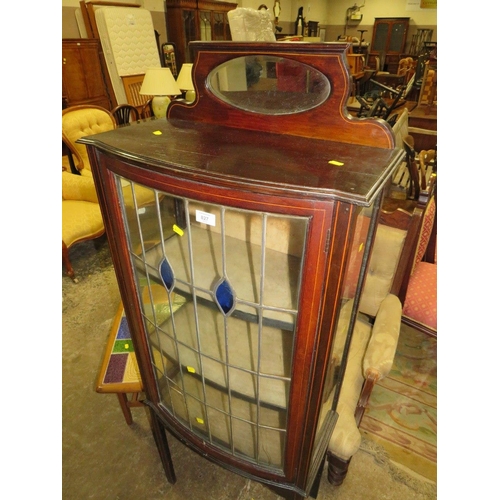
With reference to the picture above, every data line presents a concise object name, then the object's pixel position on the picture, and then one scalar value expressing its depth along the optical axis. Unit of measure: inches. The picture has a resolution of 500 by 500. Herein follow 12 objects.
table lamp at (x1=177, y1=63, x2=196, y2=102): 117.3
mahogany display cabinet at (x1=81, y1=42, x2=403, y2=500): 21.6
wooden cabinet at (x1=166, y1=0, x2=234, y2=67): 192.2
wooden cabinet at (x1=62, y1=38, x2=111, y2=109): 151.7
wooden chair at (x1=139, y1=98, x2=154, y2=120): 155.5
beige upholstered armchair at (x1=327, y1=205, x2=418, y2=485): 43.4
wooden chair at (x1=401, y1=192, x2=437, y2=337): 60.9
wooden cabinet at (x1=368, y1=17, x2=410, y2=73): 329.4
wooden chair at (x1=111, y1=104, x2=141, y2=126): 125.2
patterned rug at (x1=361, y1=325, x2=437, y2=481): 55.3
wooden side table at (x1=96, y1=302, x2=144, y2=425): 50.1
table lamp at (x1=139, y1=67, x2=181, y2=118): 110.9
